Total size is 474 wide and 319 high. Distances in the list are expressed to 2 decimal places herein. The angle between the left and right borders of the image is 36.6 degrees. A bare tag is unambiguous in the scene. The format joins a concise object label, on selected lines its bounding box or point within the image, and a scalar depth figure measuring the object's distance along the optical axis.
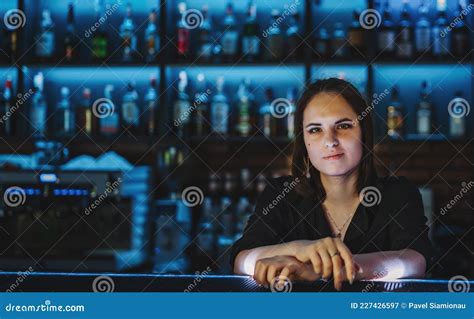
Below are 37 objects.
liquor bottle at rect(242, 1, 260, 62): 2.69
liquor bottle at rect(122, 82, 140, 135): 2.70
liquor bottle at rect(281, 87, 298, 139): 2.63
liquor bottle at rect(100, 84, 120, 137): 2.69
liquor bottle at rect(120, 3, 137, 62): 2.73
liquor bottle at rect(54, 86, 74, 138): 2.71
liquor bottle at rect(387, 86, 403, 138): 2.64
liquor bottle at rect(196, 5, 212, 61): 2.68
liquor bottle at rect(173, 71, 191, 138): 2.66
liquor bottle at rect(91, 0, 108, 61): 2.74
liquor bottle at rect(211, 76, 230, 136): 2.69
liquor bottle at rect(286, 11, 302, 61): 2.63
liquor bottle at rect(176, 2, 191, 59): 2.69
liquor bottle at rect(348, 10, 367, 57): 2.62
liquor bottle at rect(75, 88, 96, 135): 2.70
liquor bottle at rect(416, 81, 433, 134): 2.64
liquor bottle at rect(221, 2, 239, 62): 2.68
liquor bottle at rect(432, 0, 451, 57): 2.61
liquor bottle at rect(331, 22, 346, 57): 2.64
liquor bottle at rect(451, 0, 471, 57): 2.59
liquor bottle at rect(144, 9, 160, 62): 2.69
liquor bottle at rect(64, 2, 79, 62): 2.76
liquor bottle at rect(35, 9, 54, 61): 2.75
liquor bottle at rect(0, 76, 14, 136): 2.74
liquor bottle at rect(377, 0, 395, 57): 2.63
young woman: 1.42
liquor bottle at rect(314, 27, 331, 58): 2.63
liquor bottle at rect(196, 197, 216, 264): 2.53
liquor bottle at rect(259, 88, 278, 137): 2.65
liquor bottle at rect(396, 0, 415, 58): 2.63
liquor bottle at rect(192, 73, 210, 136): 2.68
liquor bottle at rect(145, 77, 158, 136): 2.66
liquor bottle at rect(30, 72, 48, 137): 2.73
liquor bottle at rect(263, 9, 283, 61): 2.66
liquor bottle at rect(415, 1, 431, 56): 2.62
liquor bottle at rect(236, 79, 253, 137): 2.67
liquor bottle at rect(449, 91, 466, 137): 2.60
